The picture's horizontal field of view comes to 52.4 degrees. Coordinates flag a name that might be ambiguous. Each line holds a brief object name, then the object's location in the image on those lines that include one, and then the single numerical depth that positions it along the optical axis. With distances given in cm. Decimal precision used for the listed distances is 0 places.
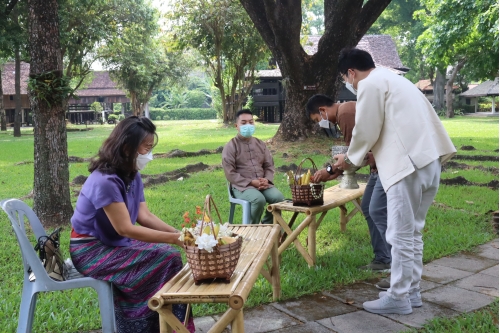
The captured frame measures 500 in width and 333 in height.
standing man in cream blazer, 348
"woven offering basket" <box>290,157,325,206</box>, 450
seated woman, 296
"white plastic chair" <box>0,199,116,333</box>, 286
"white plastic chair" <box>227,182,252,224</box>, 529
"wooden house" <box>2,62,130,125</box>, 4410
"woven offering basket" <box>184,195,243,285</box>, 256
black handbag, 299
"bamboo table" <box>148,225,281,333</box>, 246
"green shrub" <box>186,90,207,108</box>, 7194
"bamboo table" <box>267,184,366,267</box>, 449
